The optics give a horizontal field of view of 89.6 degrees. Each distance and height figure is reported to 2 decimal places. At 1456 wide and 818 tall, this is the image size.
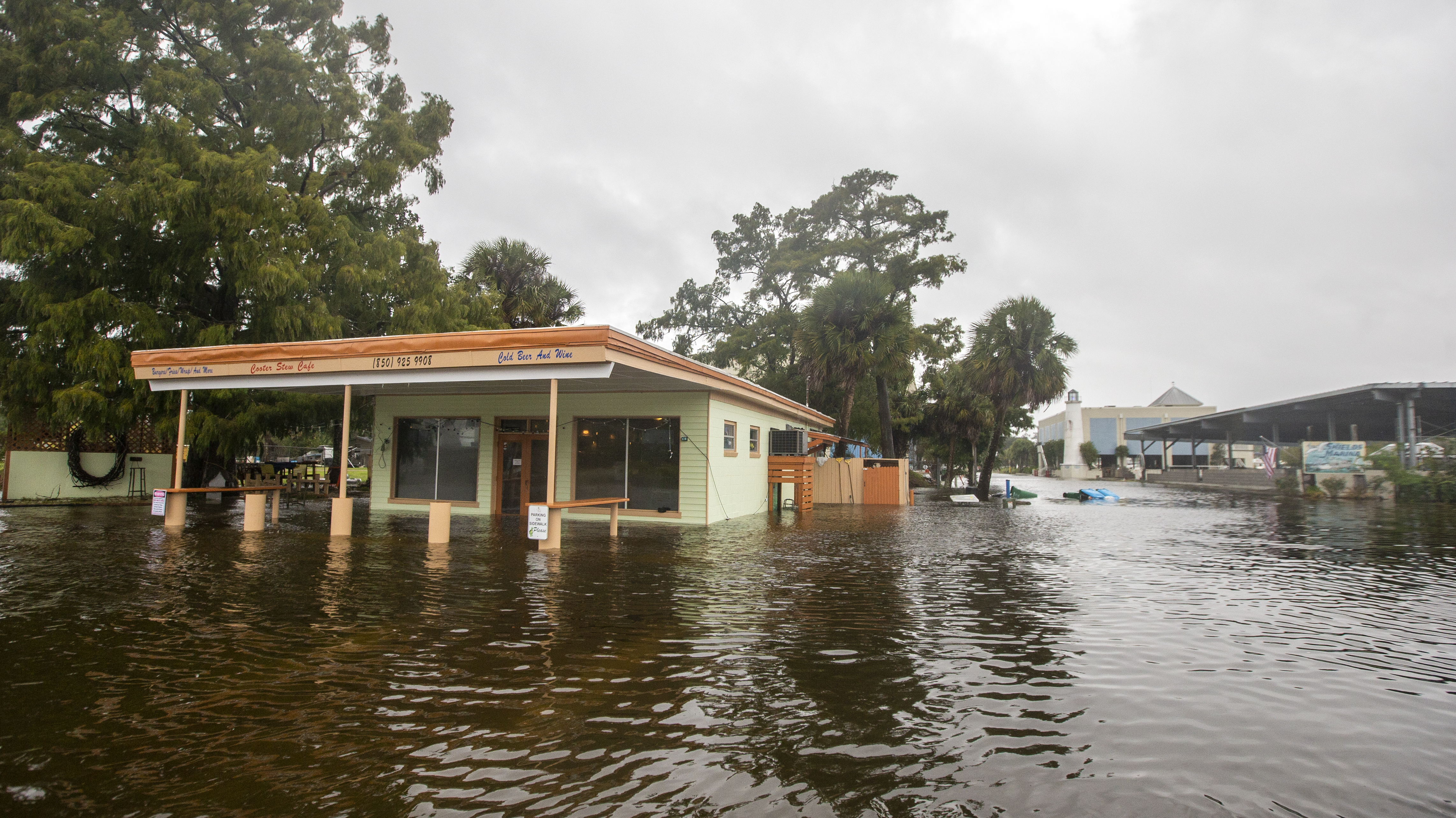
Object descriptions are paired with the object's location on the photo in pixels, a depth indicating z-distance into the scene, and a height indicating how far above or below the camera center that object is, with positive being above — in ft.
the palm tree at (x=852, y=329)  84.58 +16.48
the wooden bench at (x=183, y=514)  41.19 -2.85
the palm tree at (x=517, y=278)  85.71 +22.57
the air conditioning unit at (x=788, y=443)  67.62 +2.44
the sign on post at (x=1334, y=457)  95.09 +2.30
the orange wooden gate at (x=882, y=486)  79.77 -1.72
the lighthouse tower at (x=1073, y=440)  198.59 +8.62
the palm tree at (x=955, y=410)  124.06 +10.49
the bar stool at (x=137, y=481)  66.13 -1.52
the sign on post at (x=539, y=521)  33.76 -2.47
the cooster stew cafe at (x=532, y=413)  36.29 +3.90
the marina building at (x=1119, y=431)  200.03 +13.19
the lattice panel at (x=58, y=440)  60.90 +2.05
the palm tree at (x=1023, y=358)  94.02 +14.62
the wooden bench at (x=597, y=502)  34.19 -1.82
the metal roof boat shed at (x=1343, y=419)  91.86 +9.52
